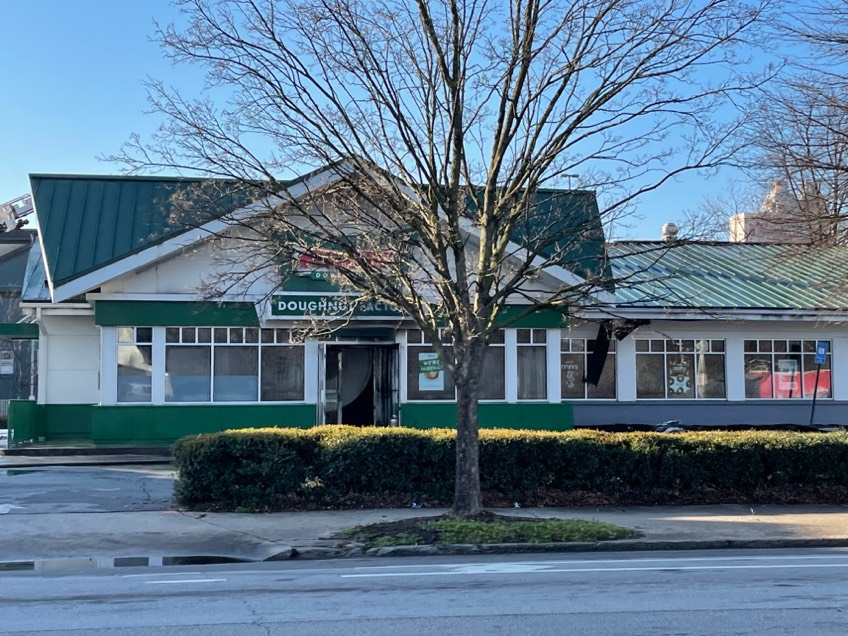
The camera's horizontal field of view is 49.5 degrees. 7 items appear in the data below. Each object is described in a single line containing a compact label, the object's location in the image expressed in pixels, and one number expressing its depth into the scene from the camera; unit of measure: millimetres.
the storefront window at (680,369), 25438
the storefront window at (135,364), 21812
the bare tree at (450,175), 12680
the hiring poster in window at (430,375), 22484
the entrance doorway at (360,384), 23375
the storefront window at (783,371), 25891
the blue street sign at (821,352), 21297
